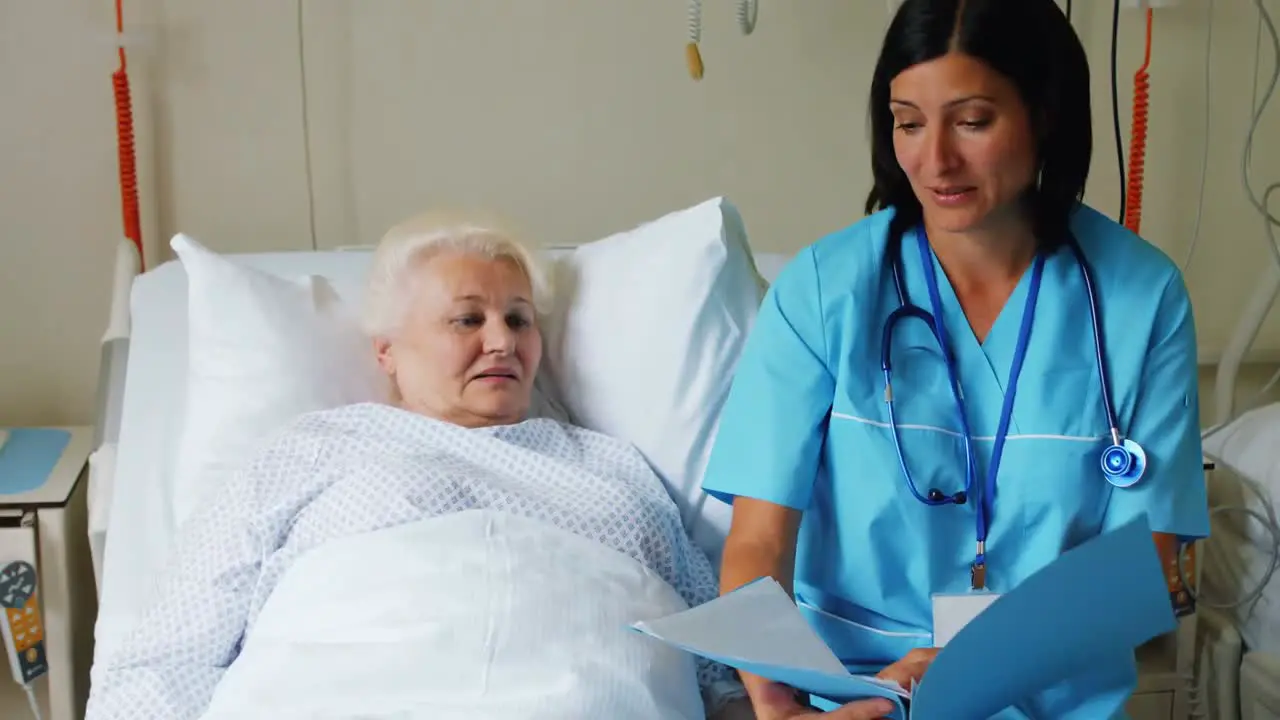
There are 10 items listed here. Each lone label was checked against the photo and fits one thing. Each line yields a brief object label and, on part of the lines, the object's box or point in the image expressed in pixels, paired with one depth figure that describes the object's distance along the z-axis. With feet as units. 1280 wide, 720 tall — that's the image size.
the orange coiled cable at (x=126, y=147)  6.90
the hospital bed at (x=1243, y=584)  6.31
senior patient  4.72
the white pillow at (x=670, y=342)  5.55
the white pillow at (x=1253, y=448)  6.57
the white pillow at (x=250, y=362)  5.65
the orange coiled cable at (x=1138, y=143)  7.48
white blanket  3.96
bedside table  6.18
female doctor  4.04
